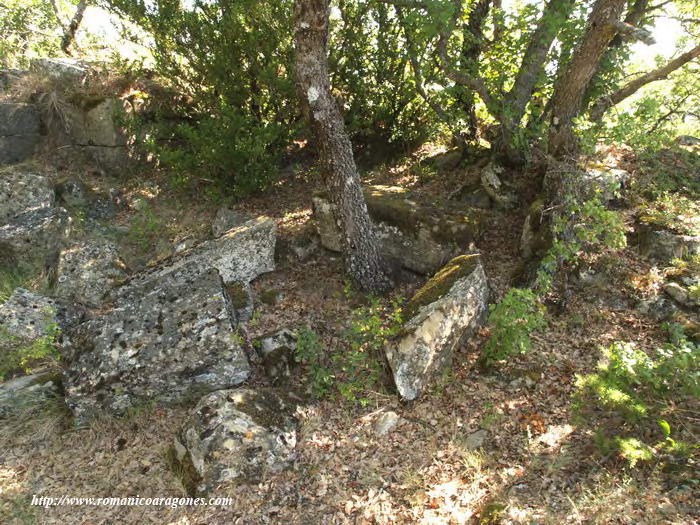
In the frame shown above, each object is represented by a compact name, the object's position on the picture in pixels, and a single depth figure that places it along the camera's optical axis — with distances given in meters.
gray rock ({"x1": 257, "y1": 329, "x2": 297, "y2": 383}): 5.05
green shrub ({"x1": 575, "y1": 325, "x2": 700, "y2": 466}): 3.42
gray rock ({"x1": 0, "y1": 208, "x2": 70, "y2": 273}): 7.42
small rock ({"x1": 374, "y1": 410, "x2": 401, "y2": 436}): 4.32
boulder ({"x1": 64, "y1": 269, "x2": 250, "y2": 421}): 4.58
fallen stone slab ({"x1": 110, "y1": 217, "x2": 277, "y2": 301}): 6.08
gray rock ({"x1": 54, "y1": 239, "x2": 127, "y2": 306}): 6.41
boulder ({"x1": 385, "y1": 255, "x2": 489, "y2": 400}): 4.50
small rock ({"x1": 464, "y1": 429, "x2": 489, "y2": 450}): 4.01
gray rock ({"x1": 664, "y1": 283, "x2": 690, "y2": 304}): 5.15
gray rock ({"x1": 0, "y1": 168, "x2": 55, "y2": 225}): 8.06
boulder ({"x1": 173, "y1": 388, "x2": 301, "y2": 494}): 3.91
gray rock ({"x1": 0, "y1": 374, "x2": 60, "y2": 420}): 4.79
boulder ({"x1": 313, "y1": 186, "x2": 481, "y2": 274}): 6.22
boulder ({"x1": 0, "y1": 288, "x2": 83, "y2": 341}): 5.62
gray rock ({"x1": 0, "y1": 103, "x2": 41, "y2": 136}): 9.46
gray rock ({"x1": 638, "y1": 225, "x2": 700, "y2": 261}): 5.65
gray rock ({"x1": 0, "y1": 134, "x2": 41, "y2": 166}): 9.45
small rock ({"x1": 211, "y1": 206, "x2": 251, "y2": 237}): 7.69
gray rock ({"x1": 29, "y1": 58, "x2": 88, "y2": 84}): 9.91
